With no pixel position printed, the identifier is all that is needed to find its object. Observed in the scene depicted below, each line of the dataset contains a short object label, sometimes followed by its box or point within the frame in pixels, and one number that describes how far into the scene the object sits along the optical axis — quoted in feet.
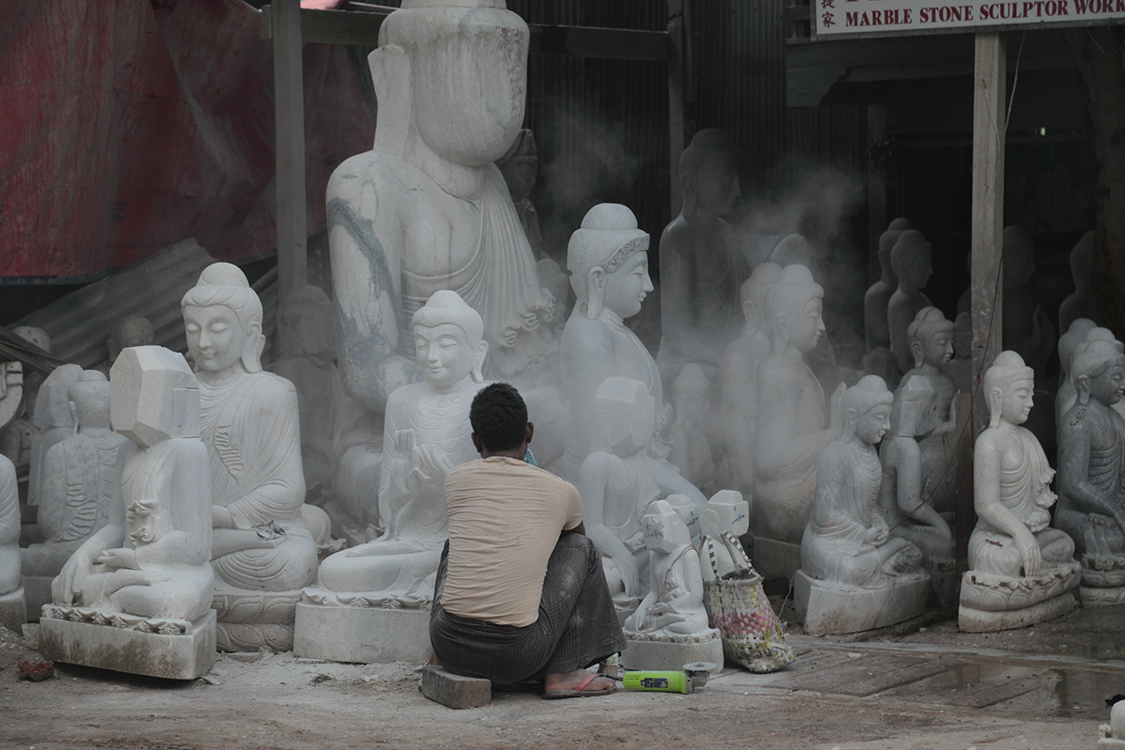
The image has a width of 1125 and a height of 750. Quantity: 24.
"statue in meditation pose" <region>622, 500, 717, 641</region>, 40.78
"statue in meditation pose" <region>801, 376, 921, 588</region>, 48.98
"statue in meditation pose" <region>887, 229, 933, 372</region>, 70.64
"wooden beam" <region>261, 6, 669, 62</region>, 64.18
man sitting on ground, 37.22
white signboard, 50.34
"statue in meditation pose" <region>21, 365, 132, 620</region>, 47.32
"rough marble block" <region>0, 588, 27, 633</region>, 44.45
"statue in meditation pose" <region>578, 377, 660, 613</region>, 43.65
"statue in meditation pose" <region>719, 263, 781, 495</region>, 57.36
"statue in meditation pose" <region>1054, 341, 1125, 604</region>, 52.06
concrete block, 37.06
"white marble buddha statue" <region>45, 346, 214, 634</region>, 40.45
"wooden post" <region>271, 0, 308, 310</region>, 59.06
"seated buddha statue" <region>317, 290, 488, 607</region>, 43.37
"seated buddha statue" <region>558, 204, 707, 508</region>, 48.60
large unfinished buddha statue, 50.42
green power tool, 38.47
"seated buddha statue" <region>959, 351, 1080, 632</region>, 48.11
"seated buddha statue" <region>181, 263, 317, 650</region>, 44.39
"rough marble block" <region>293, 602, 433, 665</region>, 42.96
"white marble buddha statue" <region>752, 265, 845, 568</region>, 54.13
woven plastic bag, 41.81
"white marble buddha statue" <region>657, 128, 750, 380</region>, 65.36
